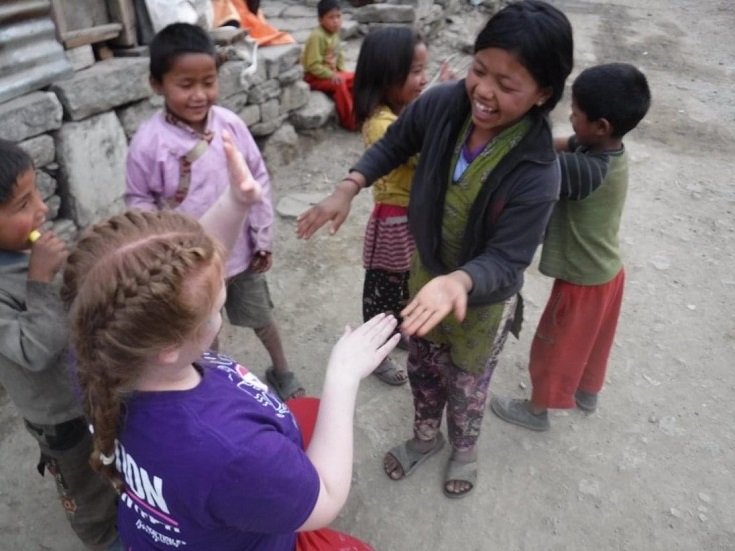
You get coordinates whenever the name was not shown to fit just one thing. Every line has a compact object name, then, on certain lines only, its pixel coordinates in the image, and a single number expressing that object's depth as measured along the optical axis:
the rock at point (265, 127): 4.79
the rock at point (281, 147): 4.95
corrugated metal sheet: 2.72
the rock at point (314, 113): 5.26
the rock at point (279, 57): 4.70
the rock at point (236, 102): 4.28
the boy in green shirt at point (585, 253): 1.86
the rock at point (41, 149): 2.85
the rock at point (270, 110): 4.79
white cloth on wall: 3.40
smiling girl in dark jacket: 1.45
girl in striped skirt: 2.32
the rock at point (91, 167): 3.06
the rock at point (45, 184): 2.95
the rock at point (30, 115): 2.72
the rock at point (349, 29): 6.62
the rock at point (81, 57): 3.13
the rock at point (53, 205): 3.05
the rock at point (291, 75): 4.92
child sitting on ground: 5.32
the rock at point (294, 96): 5.05
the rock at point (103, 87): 3.01
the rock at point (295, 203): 4.34
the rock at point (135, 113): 3.41
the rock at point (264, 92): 4.61
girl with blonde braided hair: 0.93
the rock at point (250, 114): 4.53
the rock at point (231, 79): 4.22
